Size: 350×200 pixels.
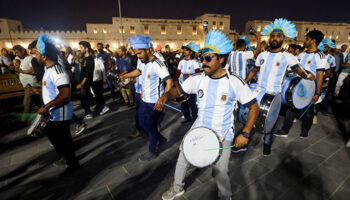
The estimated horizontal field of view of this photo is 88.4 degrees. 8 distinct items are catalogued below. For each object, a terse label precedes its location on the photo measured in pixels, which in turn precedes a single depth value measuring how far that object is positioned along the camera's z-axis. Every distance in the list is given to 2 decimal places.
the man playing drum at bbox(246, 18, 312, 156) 3.42
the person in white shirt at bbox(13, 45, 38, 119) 5.58
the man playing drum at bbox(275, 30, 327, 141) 4.00
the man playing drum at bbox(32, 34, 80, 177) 2.86
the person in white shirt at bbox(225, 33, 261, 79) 5.75
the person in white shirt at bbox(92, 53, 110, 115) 6.62
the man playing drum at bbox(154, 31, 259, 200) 2.07
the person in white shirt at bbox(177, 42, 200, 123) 5.48
